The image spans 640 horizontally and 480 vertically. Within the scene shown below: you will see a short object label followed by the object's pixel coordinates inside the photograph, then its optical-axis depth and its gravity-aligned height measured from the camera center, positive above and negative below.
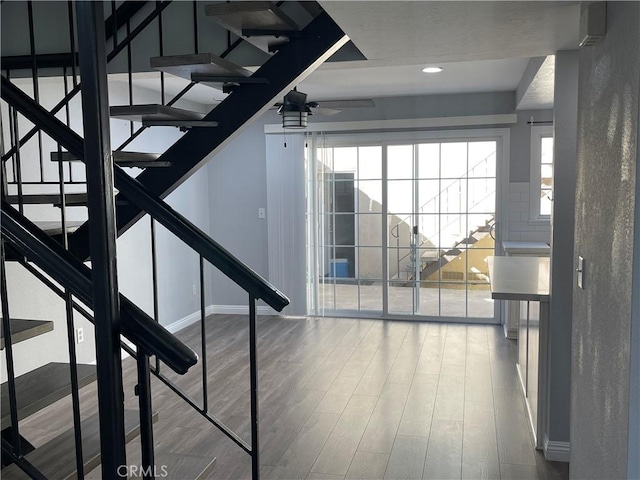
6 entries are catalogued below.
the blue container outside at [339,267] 6.68 -0.77
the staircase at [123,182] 1.20 +0.07
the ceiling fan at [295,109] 3.90 +0.63
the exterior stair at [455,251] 6.25 -0.57
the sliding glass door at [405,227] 6.25 -0.31
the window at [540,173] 6.00 +0.25
